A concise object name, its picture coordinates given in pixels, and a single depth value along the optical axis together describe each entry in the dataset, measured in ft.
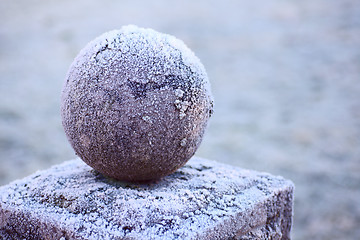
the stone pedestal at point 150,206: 2.95
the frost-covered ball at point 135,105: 3.07
